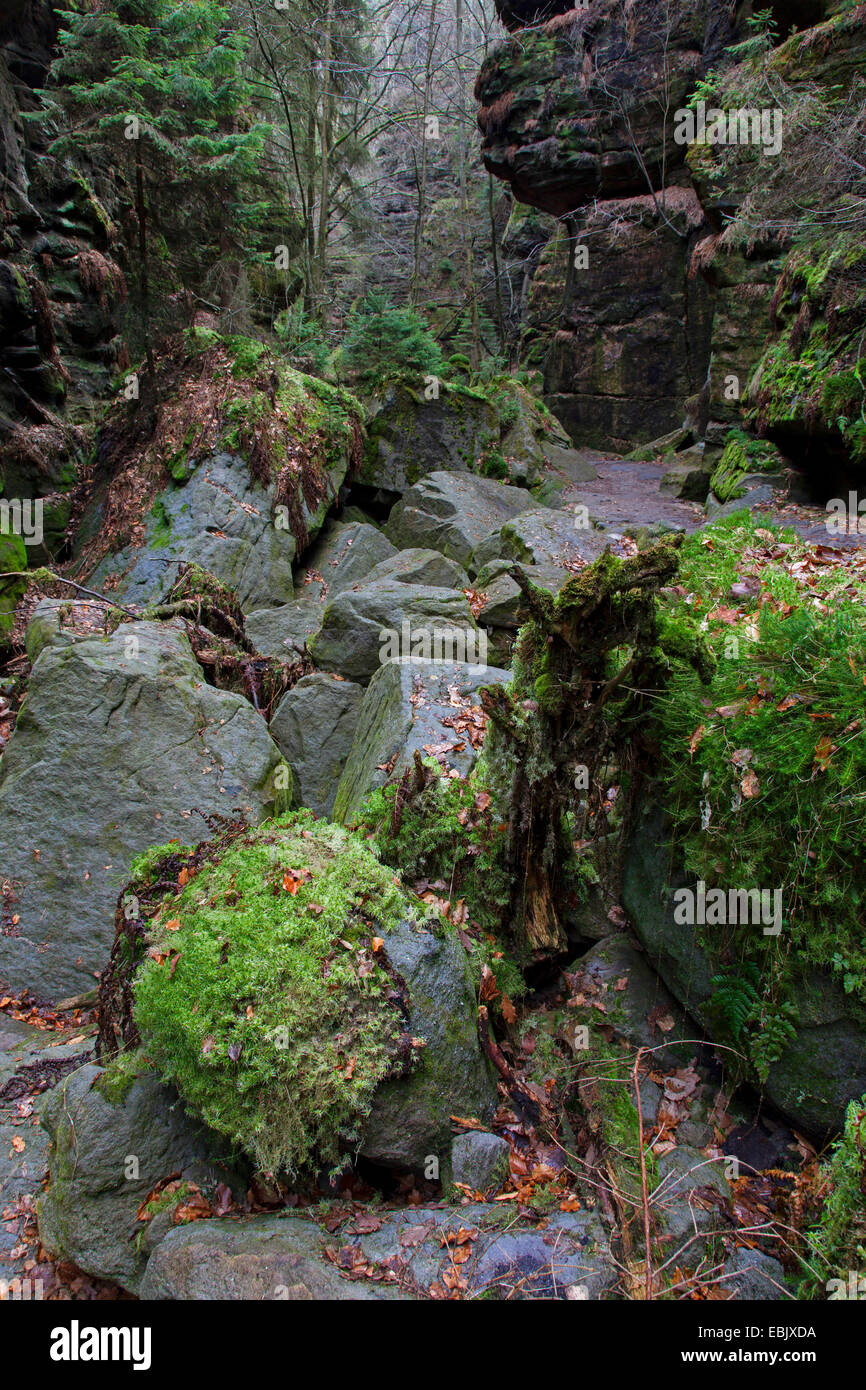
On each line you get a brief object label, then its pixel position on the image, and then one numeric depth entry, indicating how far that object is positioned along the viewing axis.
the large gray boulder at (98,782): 5.00
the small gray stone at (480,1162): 2.92
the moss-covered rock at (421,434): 12.59
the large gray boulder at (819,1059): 2.82
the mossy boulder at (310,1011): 2.74
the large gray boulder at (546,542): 8.59
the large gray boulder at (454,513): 9.95
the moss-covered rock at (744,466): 8.84
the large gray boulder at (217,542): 9.45
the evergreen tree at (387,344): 13.38
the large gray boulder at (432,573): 7.90
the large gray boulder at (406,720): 4.53
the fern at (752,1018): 2.93
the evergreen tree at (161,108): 10.08
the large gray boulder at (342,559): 10.20
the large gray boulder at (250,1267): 2.37
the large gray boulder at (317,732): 6.41
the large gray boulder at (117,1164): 2.88
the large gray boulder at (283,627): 8.40
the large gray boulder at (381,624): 6.59
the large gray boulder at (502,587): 7.23
